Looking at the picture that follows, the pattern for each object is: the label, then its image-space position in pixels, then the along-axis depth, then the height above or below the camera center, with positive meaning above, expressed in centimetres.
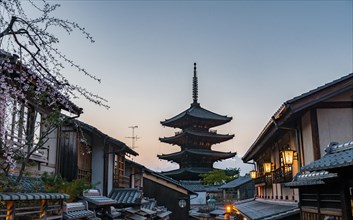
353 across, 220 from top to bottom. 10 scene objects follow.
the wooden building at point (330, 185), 715 -33
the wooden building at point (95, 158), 1836 +89
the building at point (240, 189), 5166 -221
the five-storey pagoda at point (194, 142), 5694 +475
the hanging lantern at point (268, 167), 1957 +26
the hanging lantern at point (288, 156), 1365 +55
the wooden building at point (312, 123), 1187 +163
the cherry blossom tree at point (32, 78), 557 +181
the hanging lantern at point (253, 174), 2756 -12
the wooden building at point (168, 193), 3462 -174
